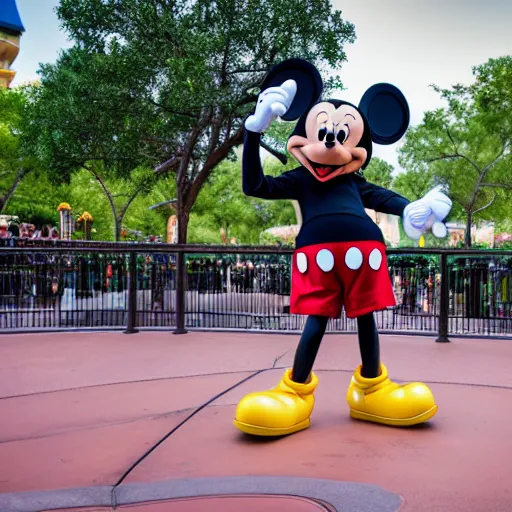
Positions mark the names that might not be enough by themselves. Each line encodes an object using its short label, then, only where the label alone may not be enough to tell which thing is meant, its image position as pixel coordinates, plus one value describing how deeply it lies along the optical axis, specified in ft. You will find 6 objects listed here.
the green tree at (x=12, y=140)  78.33
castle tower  119.08
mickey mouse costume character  10.61
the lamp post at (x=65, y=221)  80.59
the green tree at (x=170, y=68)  46.52
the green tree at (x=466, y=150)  67.36
